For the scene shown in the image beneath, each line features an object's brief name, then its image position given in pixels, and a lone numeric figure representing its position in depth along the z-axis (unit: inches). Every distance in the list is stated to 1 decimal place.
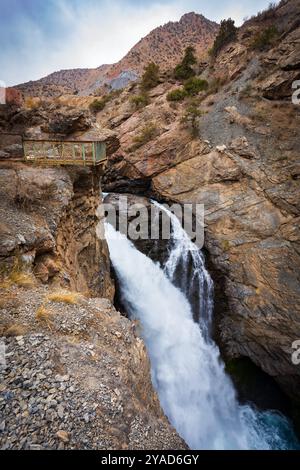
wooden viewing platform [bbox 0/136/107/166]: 349.7
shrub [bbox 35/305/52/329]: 178.7
